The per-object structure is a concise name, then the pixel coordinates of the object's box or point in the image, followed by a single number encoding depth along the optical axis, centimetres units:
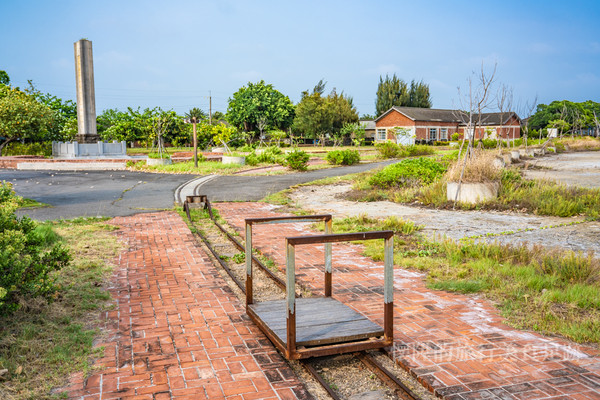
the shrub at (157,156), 3014
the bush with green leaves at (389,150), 3338
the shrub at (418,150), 3484
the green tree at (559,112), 7016
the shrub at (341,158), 2811
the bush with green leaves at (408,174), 1516
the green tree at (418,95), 7812
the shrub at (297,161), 2503
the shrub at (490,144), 4014
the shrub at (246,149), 3728
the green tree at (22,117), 3500
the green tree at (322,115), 5550
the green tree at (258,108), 5544
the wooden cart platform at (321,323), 392
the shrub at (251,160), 2777
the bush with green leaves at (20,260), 445
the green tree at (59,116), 3891
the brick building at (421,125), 5688
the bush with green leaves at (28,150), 3734
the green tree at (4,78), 5263
